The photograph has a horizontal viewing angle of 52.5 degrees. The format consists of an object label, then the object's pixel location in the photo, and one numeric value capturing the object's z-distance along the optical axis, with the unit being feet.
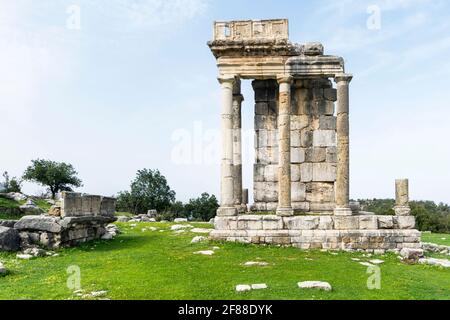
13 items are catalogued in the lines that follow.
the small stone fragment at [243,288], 30.45
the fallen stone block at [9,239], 47.67
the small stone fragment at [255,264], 40.88
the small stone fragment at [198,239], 54.98
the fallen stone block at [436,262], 44.47
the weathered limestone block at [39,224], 50.26
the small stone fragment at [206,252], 46.57
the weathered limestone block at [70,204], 52.16
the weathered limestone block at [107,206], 62.03
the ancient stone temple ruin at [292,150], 54.13
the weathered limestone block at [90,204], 56.13
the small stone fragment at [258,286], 30.94
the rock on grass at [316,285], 31.32
